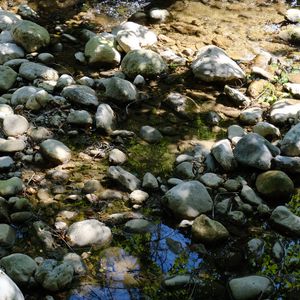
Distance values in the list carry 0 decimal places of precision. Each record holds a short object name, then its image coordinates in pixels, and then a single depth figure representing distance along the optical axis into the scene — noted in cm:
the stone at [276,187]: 392
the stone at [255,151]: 411
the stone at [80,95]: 507
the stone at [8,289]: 255
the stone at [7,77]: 535
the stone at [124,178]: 400
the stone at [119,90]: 522
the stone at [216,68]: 572
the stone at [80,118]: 480
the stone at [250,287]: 297
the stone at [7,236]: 333
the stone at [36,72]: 563
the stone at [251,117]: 504
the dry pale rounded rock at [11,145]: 431
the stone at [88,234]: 341
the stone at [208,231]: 344
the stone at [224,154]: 423
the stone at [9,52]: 606
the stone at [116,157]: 436
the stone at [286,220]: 355
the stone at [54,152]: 428
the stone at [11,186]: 376
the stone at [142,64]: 580
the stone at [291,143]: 427
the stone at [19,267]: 299
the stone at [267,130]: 469
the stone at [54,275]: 297
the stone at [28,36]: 632
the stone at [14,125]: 455
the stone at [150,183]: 401
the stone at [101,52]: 609
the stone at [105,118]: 474
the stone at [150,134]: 477
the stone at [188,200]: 366
